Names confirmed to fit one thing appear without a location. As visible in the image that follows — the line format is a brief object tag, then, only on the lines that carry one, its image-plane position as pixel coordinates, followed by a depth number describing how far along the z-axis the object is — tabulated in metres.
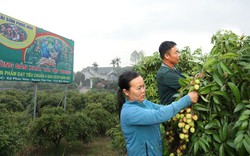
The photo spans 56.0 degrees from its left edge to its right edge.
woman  1.40
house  50.62
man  1.93
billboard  5.99
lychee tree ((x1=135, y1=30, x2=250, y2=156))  1.18
